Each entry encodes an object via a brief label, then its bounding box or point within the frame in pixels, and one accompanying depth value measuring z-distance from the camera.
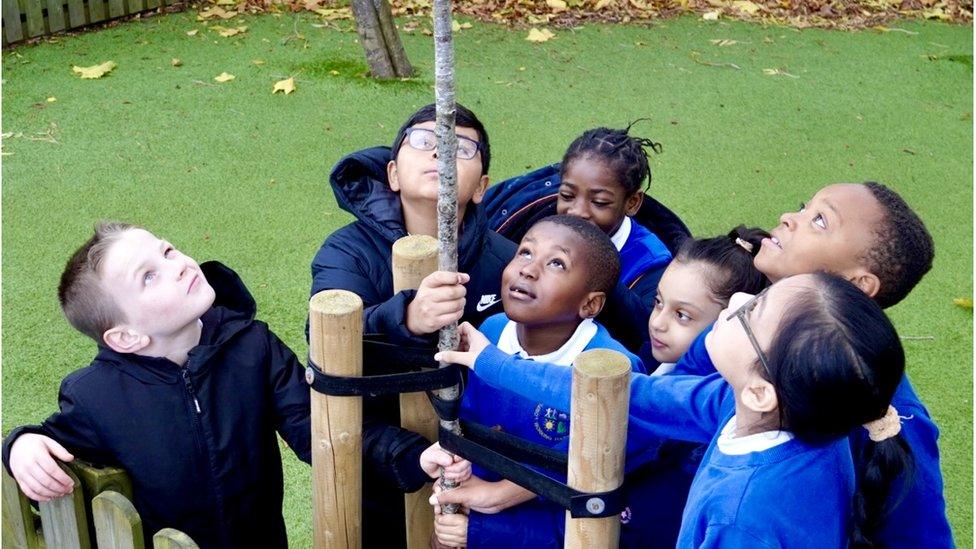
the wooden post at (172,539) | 1.58
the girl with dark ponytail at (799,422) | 1.41
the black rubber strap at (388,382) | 1.69
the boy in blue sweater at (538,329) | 1.87
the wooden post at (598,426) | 1.42
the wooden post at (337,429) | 1.66
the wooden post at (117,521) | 1.69
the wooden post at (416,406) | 1.74
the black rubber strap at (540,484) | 1.51
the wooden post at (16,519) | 1.95
